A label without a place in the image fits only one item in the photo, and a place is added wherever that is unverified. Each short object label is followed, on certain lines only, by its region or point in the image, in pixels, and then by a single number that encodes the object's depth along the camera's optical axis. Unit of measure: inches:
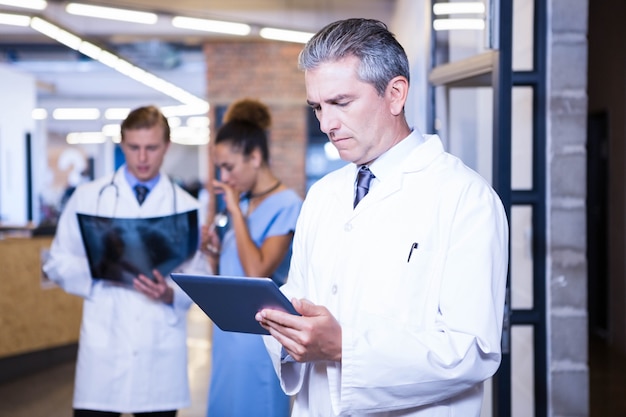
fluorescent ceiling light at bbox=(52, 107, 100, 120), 450.3
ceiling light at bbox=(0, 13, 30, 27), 234.1
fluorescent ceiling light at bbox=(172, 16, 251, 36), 261.0
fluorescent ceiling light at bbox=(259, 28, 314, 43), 286.0
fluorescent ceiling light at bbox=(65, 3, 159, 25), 239.8
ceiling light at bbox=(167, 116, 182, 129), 500.1
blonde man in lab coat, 108.6
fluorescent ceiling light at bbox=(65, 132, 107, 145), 437.7
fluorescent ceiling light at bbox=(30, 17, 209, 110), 239.9
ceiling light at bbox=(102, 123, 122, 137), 449.2
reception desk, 229.9
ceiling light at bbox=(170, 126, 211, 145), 472.9
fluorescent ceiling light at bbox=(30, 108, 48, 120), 427.7
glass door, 85.0
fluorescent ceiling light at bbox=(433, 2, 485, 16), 110.3
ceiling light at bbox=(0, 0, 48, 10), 223.3
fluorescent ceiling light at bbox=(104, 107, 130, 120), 466.6
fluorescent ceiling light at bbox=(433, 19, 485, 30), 111.9
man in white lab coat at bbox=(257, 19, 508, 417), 58.5
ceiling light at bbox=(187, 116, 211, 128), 459.2
